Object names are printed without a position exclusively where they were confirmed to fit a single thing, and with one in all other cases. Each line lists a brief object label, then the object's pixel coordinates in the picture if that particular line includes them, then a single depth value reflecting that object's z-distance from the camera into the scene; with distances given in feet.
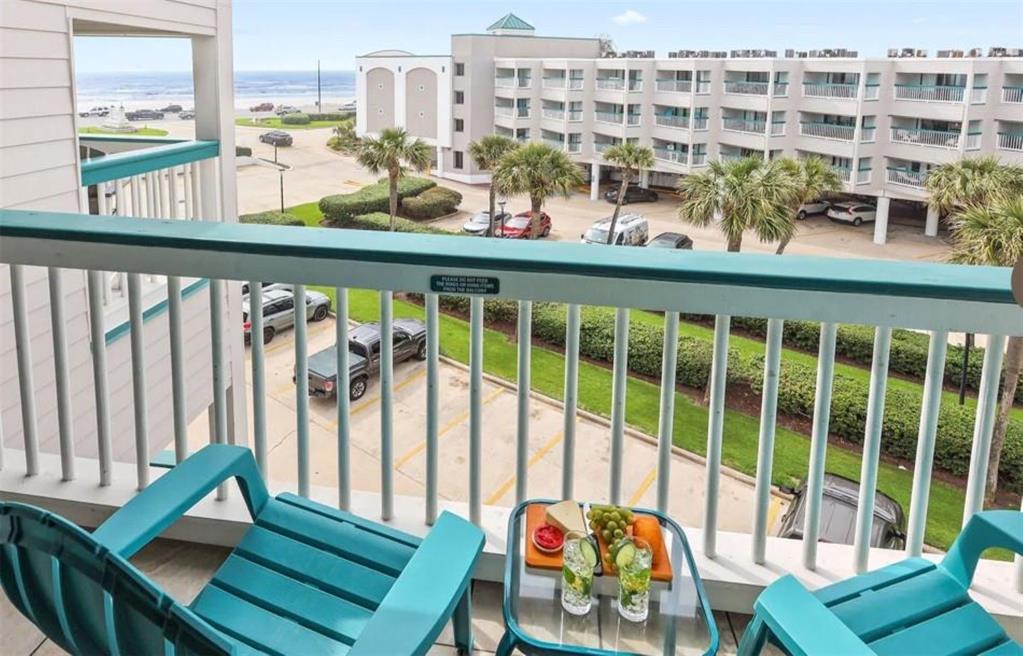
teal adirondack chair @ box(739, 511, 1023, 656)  2.99
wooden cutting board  3.59
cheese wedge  3.79
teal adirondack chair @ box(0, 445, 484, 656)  2.26
